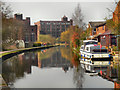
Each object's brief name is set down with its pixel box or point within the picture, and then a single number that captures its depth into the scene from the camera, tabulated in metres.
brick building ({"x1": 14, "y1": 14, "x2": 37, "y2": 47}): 112.12
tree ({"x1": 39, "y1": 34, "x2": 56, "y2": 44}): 109.86
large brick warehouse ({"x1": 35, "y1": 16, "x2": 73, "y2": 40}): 185.66
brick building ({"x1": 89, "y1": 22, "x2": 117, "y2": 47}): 39.19
